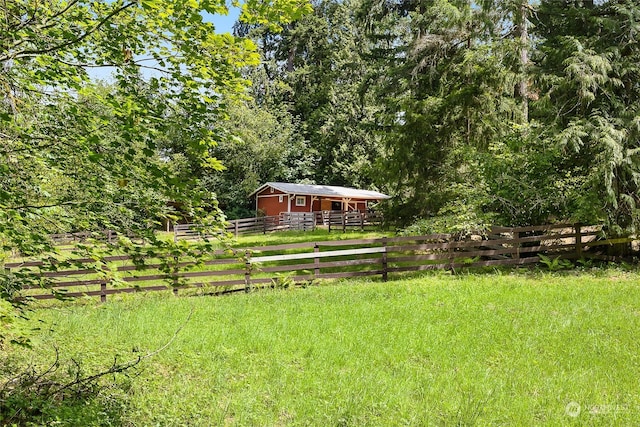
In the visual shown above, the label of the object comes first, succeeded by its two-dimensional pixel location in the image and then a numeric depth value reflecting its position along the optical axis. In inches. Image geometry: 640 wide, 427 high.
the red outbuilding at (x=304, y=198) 1304.1
